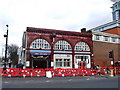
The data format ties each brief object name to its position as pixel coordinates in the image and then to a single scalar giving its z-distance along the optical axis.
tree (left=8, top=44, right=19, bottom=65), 63.17
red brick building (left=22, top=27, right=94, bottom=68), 28.50
